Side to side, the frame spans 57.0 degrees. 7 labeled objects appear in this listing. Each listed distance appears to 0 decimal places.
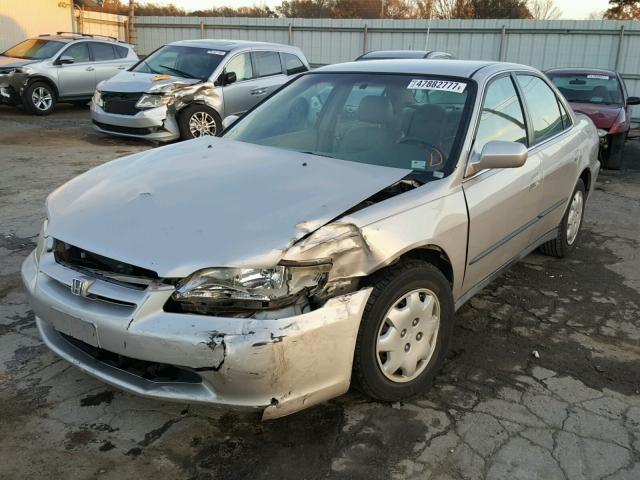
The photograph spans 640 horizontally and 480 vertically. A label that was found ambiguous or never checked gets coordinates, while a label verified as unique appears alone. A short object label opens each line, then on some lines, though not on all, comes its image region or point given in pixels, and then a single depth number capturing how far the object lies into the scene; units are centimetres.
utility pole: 2129
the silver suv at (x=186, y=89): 938
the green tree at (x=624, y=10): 3173
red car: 929
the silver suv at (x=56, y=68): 1214
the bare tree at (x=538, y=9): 3328
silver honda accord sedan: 235
